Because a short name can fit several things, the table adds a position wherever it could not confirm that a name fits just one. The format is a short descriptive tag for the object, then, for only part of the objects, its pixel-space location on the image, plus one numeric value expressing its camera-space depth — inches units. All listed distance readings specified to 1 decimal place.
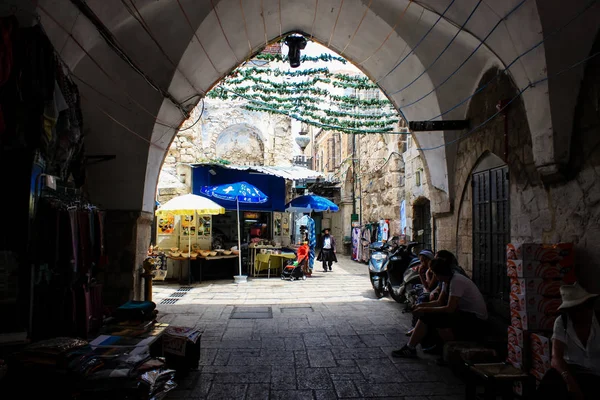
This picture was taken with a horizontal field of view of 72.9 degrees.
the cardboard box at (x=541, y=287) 134.9
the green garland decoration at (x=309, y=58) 308.5
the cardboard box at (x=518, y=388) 132.3
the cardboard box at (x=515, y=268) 136.2
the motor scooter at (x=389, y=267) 299.3
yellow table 471.8
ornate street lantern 708.8
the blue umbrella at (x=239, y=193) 424.2
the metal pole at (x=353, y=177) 766.5
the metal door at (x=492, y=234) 197.6
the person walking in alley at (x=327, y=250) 554.6
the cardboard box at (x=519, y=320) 135.8
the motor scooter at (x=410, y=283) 257.0
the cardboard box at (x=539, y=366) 126.8
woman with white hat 102.7
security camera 264.4
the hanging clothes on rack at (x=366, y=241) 648.4
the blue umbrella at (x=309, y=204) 517.0
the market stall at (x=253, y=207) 488.7
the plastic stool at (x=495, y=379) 107.8
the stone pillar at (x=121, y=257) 235.0
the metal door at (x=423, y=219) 447.3
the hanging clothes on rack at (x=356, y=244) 701.9
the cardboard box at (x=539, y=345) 127.2
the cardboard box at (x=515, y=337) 137.2
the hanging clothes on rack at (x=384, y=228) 561.9
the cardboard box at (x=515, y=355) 138.0
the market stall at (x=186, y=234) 398.6
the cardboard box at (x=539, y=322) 134.7
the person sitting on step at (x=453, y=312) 170.9
